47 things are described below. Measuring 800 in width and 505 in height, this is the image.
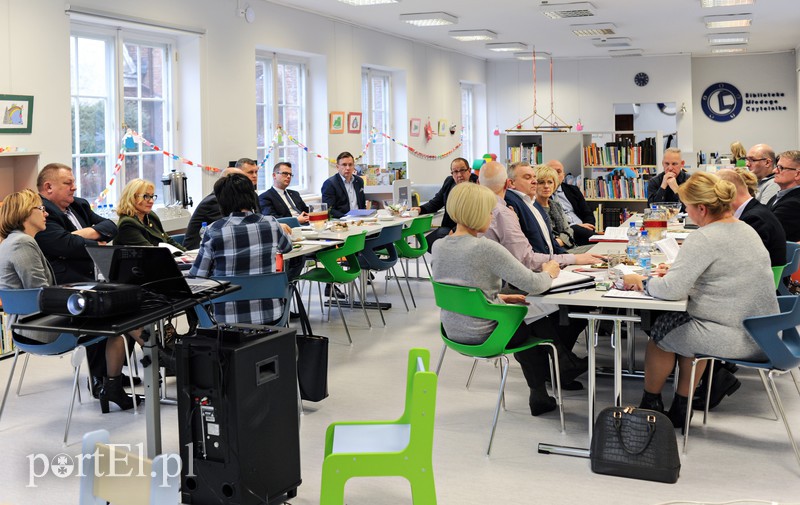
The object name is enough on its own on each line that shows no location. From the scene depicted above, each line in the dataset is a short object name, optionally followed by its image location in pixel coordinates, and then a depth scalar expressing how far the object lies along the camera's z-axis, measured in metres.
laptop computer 2.77
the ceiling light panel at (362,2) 9.38
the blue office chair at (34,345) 4.28
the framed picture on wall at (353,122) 11.62
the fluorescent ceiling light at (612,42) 14.30
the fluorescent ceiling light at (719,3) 10.19
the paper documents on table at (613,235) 6.12
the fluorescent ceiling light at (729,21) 11.65
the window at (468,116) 17.09
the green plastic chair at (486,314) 3.91
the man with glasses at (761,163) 7.46
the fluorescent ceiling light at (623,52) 16.23
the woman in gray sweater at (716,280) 3.70
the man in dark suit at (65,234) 5.18
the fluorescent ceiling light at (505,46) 14.46
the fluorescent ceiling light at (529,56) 16.30
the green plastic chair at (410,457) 2.81
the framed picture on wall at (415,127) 13.61
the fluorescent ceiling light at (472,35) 12.77
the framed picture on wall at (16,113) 6.23
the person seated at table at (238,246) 4.41
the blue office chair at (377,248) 7.10
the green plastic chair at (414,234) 7.70
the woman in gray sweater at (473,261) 3.98
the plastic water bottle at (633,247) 4.61
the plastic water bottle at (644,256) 4.23
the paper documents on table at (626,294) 3.77
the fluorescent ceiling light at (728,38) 14.03
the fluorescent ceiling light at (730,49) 15.96
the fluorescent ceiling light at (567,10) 10.31
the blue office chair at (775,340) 3.56
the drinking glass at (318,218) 6.70
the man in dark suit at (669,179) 7.95
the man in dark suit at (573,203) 7.65
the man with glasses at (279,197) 7.66
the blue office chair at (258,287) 4.43
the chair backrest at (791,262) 5.05
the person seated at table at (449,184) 8.38
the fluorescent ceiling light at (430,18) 10.71
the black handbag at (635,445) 3.59
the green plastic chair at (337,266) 6.17
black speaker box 3.02
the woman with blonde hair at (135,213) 5.07
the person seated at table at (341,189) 8.82
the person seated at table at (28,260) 4.48
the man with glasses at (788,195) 5.82
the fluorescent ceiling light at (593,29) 12.45
